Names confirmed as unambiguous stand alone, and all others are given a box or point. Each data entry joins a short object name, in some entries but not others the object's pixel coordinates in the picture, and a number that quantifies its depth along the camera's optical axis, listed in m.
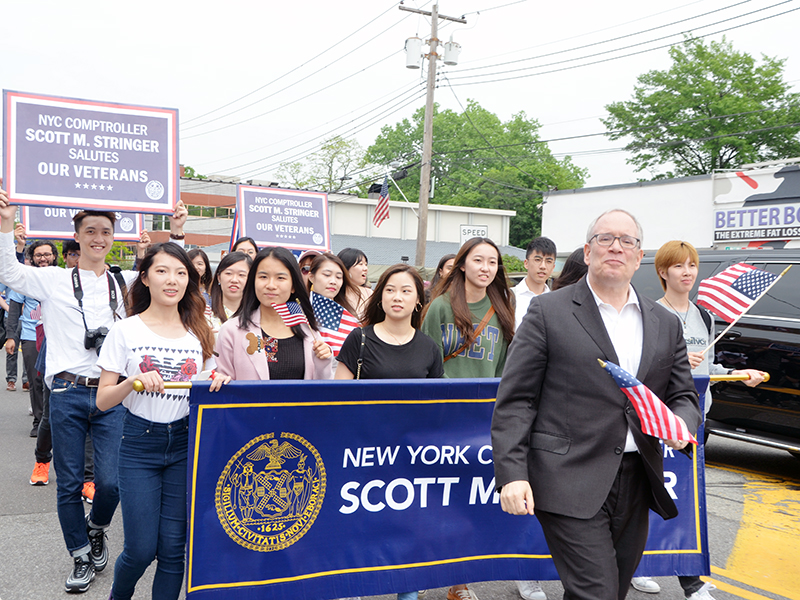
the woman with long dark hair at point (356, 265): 6.55
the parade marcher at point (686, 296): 4.55
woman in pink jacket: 3.66
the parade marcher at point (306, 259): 7.13
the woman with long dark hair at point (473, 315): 4.34
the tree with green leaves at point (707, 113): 35.78
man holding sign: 3.98
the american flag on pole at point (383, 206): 23.52
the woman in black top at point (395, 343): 3.84
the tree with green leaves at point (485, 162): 61.94
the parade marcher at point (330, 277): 5.50
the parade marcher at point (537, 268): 5.69
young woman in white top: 3.11
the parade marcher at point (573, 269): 4.70
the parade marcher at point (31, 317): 8.24
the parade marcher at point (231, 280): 5.63
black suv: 6.71
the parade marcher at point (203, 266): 6.24
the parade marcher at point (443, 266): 6.18
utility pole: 22.27
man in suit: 2.58
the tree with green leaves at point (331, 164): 53.47
